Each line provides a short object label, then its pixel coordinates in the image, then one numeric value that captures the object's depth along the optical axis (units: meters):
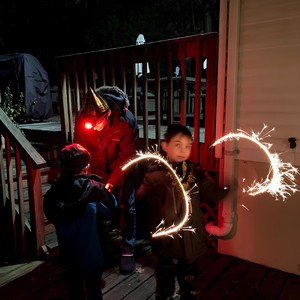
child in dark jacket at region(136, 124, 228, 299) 2.84
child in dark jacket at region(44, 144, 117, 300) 2.88
